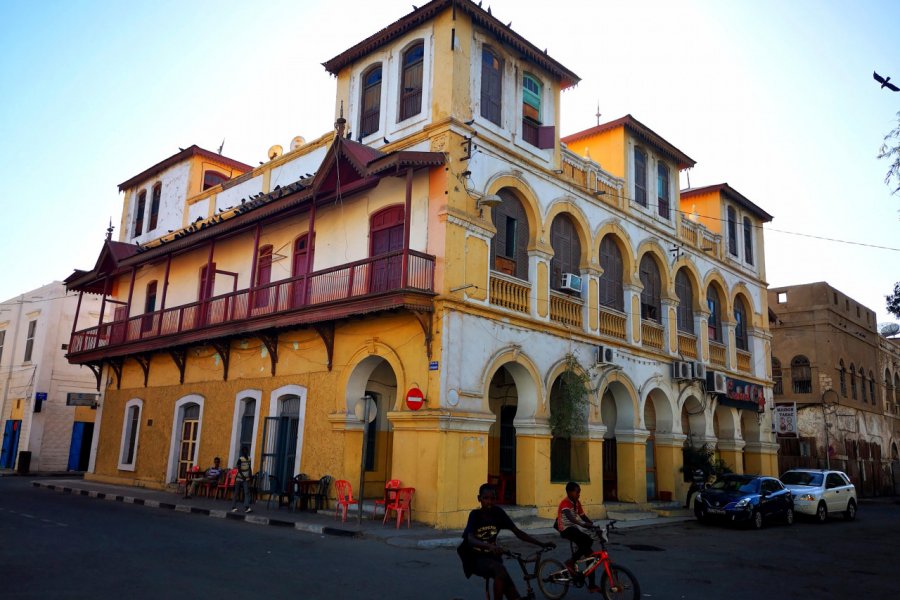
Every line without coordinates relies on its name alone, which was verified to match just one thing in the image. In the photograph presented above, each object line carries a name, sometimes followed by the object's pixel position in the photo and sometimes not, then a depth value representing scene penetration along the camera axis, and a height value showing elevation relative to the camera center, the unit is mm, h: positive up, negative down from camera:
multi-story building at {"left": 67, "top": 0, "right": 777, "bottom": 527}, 15305 +3727
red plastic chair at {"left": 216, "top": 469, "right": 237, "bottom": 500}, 18797 -1156
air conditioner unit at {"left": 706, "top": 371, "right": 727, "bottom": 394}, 23500 +2536
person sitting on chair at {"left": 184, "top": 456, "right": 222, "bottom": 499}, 19016 -995
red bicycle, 7281 -1322
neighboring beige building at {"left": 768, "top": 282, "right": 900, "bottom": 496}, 34281 +3914
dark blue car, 17453 -1086
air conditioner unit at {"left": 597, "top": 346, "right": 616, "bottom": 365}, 18844 +2636
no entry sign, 14664 +954
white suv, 20250 -905
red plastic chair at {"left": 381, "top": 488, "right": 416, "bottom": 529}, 13930 -1167
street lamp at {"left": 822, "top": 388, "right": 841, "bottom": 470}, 34097 +2936
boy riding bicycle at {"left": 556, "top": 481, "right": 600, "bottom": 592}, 7672 -839
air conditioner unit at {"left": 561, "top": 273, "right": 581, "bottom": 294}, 18328 +4444
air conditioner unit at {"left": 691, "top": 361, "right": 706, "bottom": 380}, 22656 +2820
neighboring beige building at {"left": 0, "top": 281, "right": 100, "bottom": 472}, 31844 +2092
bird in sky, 9820 +5338
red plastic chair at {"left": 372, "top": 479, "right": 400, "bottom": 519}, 14180 -923
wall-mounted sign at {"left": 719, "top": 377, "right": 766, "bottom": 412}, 24797 +2302
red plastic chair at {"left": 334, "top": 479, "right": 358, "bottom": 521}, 14320 -1080
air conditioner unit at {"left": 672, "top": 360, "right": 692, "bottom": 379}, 22062 +2720
